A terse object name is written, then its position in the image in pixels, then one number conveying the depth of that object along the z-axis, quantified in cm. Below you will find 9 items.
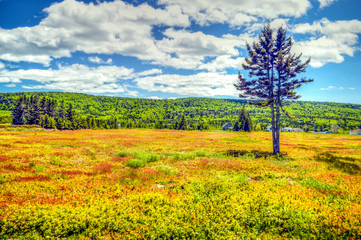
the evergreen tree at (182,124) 11731
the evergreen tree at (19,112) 9688
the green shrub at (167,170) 1100
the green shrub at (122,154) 1692
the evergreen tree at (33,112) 9594
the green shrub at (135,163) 1288
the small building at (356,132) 14520
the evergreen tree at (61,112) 11715
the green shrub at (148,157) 1469
